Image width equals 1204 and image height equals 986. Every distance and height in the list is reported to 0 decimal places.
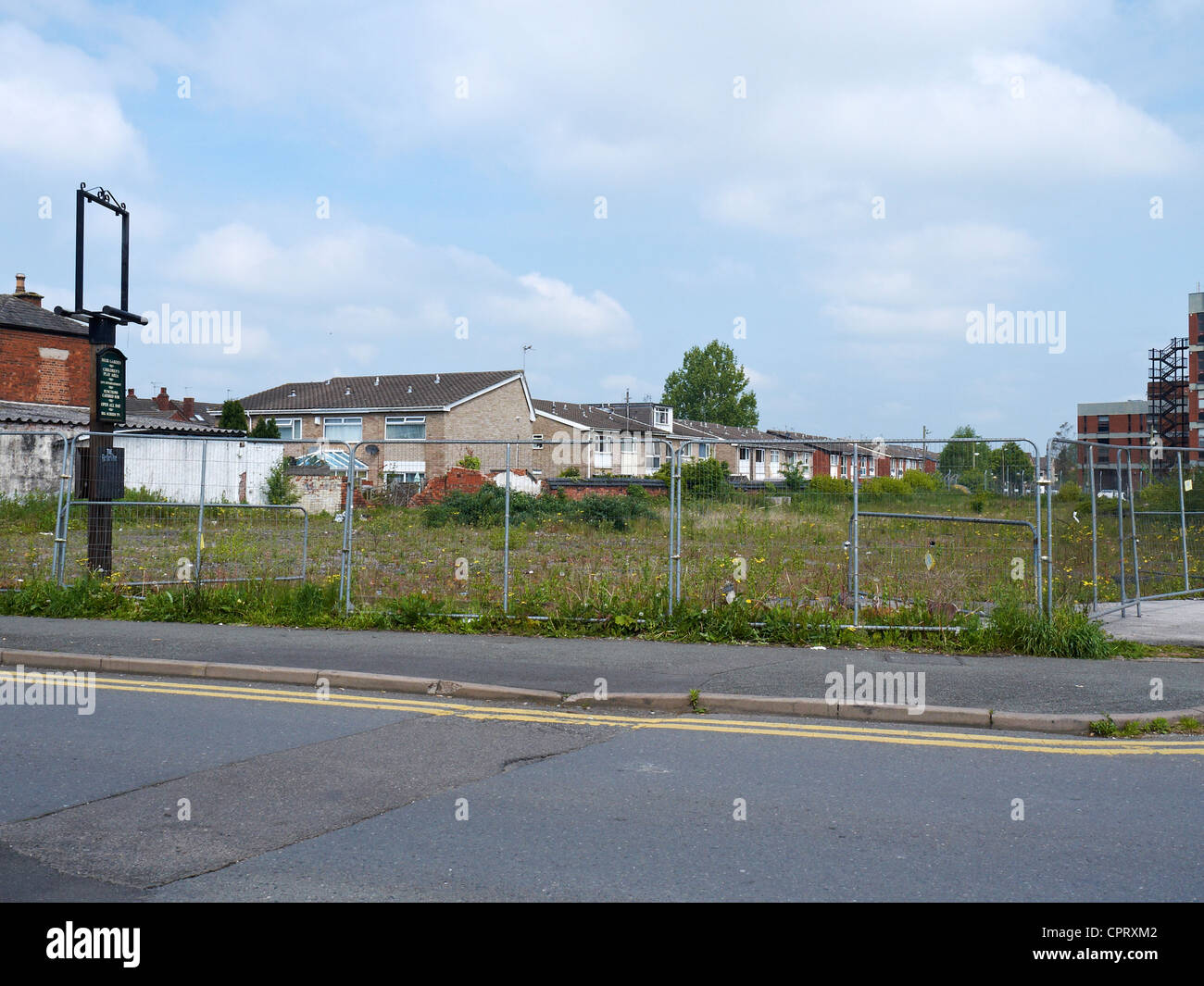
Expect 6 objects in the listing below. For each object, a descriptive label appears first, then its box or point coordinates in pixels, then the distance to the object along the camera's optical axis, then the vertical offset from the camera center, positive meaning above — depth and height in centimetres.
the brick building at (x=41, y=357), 4006 +812
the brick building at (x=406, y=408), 5334 +804
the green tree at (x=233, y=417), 5141 +706
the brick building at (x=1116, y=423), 9181 +1270
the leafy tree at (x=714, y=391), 10075 +1670
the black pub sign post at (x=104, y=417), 1381 +195
